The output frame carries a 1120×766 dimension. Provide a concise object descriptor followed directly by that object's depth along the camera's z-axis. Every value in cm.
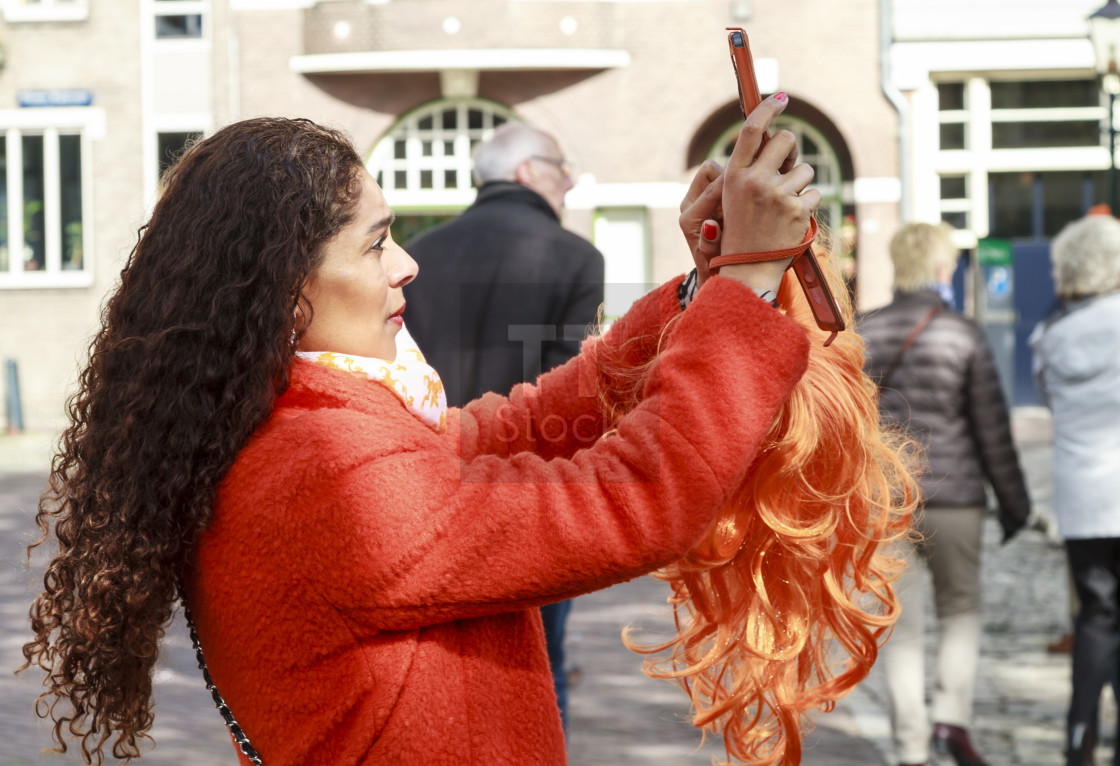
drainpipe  1752
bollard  1792
